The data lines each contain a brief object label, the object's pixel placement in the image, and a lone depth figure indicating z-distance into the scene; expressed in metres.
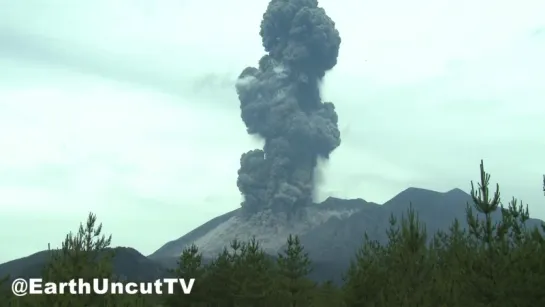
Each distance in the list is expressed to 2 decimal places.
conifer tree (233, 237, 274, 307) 35.94
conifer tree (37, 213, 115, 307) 18.73
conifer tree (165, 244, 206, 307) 38.53
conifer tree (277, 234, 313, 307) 34.66
